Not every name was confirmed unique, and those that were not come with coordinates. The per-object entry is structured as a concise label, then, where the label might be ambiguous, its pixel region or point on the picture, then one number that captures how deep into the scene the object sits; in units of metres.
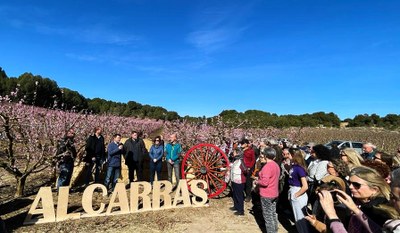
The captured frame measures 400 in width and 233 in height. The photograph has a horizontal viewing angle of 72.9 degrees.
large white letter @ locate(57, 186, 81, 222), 5.15
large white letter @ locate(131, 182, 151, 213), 5.76
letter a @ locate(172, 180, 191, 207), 6.31
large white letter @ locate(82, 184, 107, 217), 5.33
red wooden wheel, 7.29
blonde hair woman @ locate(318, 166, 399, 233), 2.03
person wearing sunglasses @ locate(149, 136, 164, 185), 7.62
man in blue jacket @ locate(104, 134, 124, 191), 7.27
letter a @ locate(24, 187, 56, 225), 4.96
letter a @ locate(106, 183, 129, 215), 5.57
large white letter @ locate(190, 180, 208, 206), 6.47
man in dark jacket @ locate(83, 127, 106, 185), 7.46
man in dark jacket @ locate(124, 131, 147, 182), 7.86
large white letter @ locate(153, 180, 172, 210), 6.01
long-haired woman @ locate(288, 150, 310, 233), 4.12
